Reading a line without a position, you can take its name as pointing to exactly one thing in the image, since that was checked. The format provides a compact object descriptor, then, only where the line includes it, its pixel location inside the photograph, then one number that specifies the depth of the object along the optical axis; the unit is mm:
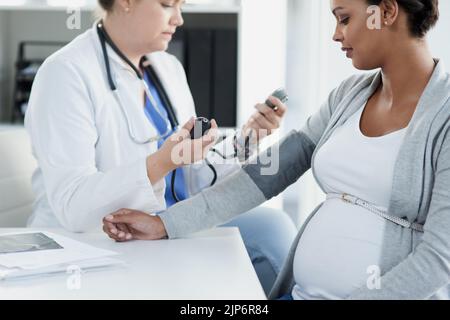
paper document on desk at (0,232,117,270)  3774
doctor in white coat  4105
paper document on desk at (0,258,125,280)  3727
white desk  3666
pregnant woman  3789
